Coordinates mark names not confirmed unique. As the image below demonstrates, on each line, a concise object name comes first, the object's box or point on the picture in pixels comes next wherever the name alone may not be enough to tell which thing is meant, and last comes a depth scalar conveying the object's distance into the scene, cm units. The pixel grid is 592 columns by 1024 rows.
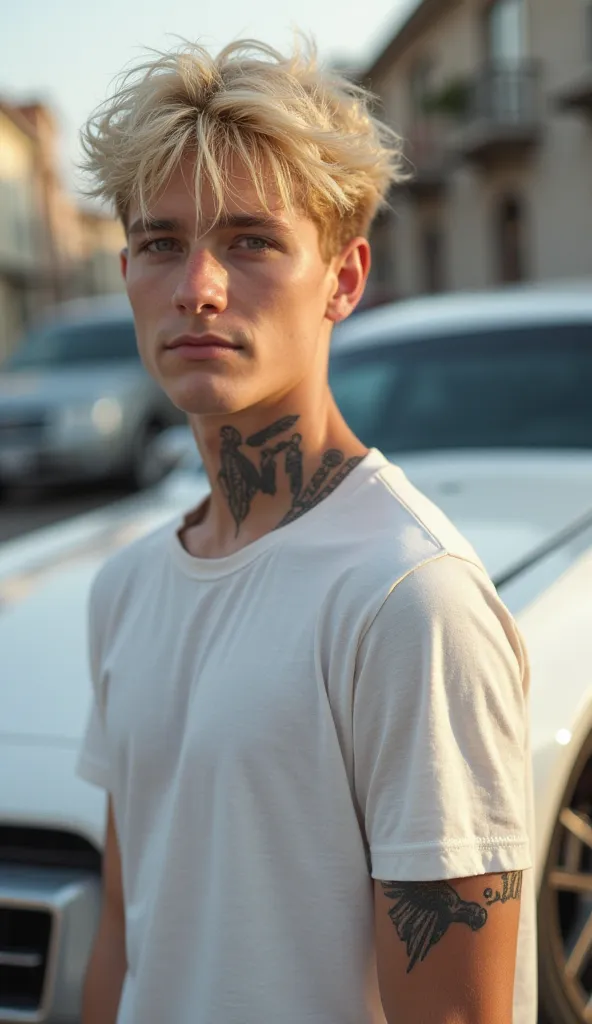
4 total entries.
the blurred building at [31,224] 4050
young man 108
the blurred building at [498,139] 1975
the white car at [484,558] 188
